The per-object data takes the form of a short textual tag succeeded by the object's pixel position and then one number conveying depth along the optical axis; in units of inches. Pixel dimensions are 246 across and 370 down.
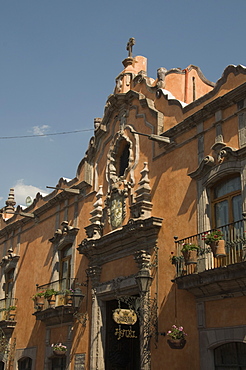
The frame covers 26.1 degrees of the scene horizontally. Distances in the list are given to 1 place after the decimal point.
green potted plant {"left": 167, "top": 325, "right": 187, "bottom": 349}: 484.7
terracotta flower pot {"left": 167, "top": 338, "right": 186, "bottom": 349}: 484.4
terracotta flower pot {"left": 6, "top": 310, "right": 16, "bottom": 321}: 869.2
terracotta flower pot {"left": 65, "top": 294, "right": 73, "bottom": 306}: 701.9
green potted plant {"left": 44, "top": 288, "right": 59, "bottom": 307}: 732.7
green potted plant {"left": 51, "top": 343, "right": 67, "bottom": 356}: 684.1
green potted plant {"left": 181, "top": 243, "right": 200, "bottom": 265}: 496.2
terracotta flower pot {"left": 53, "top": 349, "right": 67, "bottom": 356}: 685.9
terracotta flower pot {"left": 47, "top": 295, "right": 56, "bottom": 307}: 735.7
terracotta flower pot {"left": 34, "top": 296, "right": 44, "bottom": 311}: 770.3
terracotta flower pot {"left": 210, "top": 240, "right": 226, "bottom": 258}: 457.1
